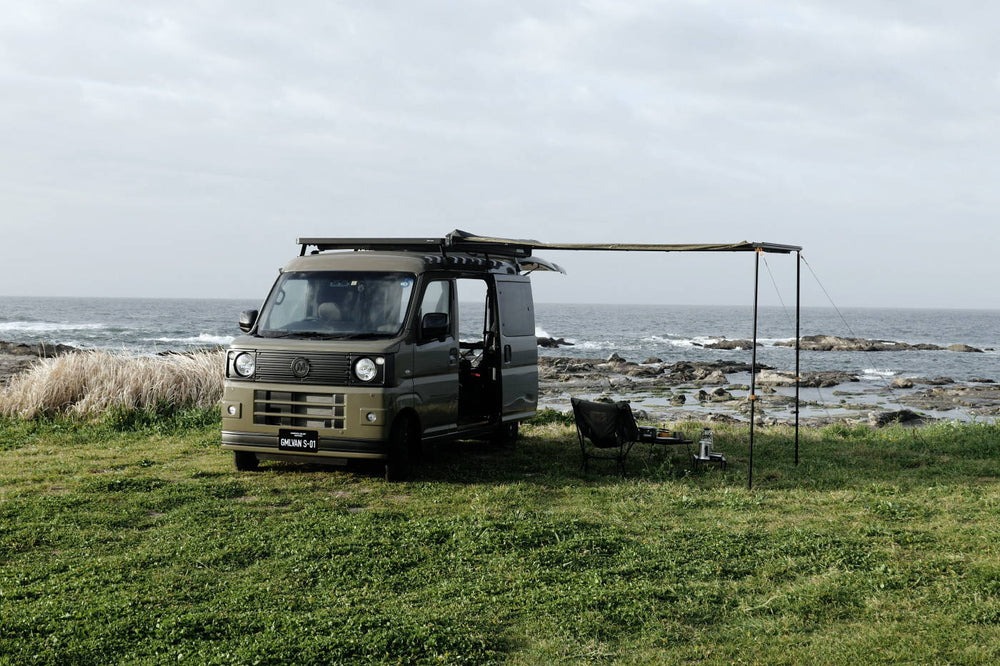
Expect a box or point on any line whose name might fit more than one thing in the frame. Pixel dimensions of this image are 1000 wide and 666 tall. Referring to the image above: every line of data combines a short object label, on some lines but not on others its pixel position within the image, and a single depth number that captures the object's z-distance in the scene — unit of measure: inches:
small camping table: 436.5
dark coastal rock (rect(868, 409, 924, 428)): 830.6
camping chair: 418.9
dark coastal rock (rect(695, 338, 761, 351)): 2429.9
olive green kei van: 380.2
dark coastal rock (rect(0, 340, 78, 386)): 901.2
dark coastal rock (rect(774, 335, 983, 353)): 2370.2
